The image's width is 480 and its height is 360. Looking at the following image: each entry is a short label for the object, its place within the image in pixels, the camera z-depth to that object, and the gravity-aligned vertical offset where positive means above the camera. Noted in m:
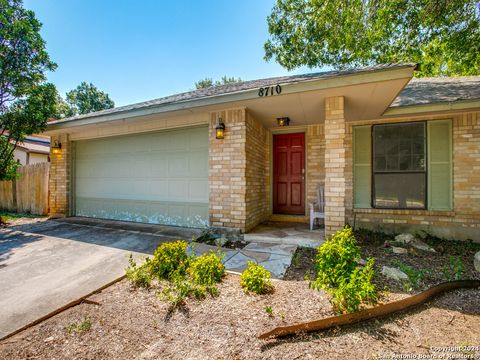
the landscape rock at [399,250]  3.59 -1.11
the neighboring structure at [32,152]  11.44 +1.55
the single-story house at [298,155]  3.71 +0.60
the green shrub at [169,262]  2.76 -1.01
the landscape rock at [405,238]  4.10 -1.05
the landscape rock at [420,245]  3.78 -1.11
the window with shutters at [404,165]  4.48 +0.35
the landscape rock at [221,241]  4.03 -1.10
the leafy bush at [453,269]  2.79 -1.17
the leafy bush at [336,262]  2.33 -0.86
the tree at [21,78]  5.28 +2.63
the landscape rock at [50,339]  1.79 -1.27
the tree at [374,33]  5.49 +4.69
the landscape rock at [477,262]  3.03 -1.11
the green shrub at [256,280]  2.43 -1.09
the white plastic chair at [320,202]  4.95 -0.45
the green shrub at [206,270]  2.57 -1.06
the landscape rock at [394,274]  2.68 -1.13
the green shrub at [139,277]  2.61 -1.13
